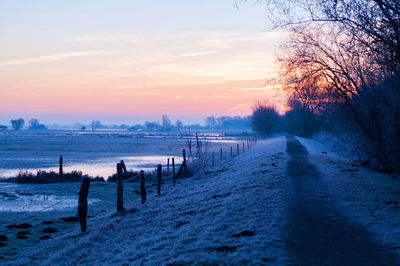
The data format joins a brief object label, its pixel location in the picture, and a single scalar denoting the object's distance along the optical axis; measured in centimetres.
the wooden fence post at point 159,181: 1875
